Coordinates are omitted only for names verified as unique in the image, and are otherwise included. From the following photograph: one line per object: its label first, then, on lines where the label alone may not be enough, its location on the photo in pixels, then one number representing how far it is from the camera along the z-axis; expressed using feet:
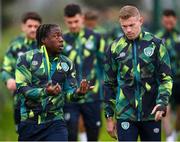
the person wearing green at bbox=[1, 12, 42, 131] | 82.28
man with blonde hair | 64.28
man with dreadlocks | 62.80
